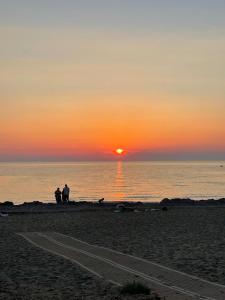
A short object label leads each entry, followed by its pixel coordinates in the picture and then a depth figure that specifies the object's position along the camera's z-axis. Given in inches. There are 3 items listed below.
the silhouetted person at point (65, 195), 1606.9
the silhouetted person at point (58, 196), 1634.7
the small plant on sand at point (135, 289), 370.6
